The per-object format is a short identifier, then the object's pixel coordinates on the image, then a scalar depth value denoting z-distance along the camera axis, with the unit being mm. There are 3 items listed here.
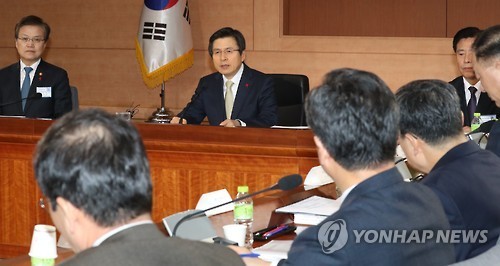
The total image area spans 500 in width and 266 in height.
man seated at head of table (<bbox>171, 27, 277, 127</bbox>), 5977
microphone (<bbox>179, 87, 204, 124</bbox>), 5877
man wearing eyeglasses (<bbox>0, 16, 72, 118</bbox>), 6215
